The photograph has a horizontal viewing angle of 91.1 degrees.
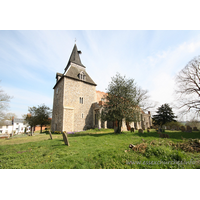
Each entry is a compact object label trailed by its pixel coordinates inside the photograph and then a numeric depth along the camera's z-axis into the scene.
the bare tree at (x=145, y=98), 30.52
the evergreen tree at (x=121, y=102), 13.28
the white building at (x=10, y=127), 47.78
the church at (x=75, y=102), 19.03
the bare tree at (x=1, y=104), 20.44
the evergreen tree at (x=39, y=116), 25.34
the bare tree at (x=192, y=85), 14.90
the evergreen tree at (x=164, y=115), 31.18
